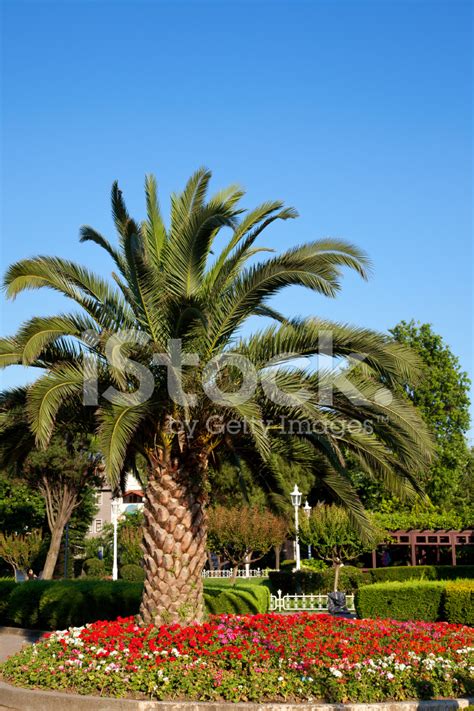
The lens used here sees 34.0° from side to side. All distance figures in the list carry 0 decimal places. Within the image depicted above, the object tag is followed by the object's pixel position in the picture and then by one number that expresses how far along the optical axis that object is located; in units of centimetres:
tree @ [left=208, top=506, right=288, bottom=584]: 3309
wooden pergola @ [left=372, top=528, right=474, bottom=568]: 3497
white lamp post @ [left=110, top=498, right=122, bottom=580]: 3157
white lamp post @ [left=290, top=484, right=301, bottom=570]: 2758
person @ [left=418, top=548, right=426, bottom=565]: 4023
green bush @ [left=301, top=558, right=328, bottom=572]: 3541
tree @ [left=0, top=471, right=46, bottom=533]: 4059
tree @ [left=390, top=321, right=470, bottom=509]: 3900
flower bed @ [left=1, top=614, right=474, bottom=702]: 925
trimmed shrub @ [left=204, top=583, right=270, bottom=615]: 1692
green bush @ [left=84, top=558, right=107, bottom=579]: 3897
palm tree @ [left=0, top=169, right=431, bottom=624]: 1094
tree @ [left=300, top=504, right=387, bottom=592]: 3116
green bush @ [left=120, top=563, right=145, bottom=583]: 2966
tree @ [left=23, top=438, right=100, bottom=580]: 3441
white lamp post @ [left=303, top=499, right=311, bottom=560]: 3506
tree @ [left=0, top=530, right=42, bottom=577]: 3203
